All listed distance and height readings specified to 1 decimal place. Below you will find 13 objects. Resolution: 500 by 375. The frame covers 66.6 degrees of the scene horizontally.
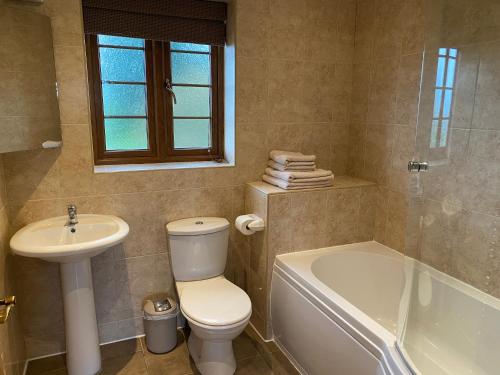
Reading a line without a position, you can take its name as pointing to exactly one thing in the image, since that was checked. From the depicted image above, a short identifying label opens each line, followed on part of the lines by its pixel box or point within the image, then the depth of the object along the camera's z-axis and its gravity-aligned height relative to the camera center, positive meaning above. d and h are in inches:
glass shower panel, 60.8 -15.5
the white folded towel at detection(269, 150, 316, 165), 89.9 -11.3
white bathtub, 59.5 -37.1
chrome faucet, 78.1 -22.2
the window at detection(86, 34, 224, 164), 89.4 +2.0
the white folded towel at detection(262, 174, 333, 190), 88.3 -17.4
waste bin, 88.0 -49.9
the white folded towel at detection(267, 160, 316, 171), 90.2 -13.4
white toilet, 74.5 -39.7
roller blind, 81.3 +19.6
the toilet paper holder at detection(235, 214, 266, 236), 87.9 -26.3
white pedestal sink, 75.4 -33.7
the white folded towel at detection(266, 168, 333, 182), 87.8 -15.1
